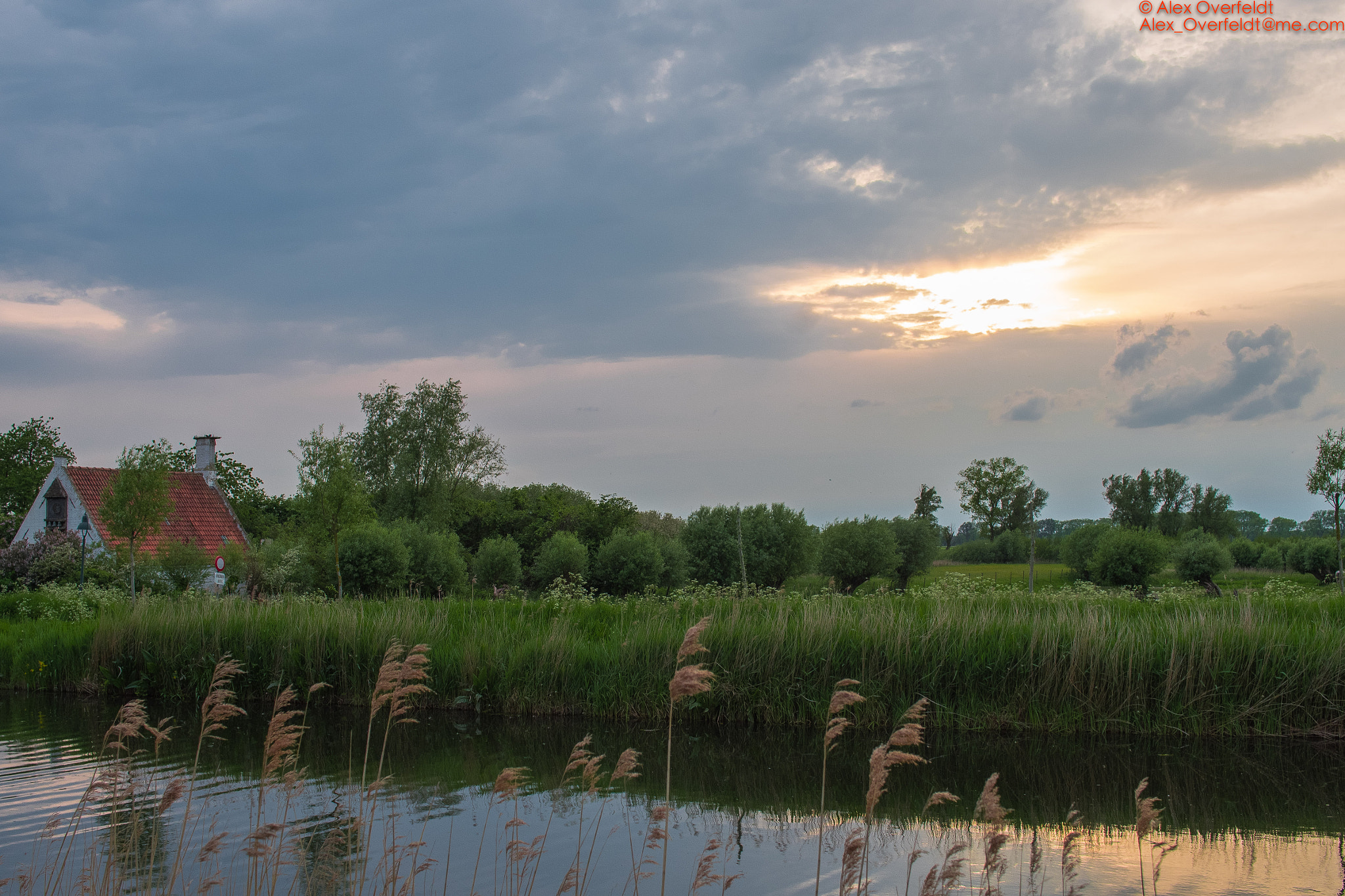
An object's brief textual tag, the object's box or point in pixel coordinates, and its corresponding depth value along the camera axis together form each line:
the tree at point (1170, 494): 66.12
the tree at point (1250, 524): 70.12
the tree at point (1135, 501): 67.06
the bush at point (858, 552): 39.50
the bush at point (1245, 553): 53.88
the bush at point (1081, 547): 44.84
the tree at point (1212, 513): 65.06
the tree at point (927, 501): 76.63
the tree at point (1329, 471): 34.34
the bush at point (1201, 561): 42.03
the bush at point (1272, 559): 52.12
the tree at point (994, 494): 79.69
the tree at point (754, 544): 39.12
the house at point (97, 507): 34.97
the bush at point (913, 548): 43.03
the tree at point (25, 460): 48.84
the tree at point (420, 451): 45.03
